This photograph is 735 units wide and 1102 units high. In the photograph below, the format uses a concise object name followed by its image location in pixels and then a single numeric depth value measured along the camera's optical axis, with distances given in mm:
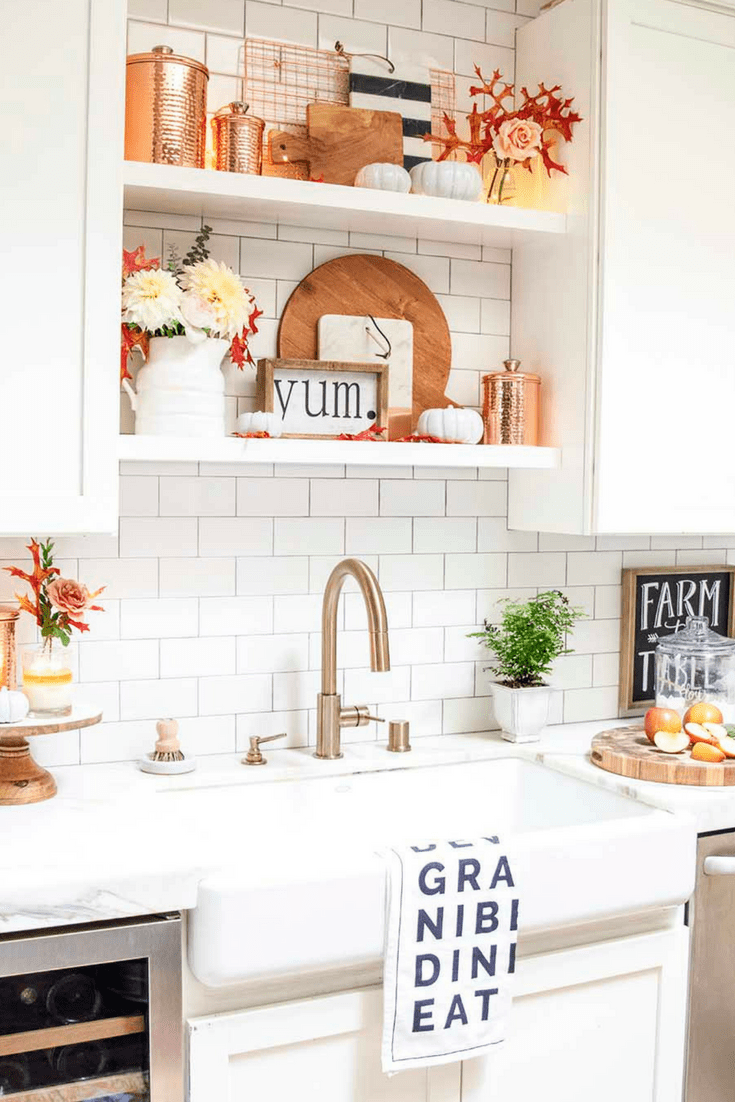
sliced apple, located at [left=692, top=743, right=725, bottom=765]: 2279
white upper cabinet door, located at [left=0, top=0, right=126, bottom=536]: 1885
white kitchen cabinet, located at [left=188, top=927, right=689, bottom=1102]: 1768
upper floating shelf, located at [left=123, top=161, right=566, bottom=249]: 2137
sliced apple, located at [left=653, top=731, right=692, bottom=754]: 2332
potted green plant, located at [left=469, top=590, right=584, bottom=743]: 2551
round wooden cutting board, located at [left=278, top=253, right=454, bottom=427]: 2443
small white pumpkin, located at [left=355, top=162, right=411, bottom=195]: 2312
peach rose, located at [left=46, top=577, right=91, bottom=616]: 2062
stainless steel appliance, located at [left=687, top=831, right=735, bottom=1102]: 2156
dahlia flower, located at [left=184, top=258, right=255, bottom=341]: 2117
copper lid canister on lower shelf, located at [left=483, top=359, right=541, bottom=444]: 2492
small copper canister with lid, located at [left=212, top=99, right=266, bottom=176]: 2236
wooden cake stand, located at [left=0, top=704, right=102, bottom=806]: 1975
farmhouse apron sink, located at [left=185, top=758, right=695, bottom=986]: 1702
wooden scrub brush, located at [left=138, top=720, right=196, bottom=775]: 2264
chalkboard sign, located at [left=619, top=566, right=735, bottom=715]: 2830
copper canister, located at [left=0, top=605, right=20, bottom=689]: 2043
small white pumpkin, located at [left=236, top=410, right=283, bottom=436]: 2205
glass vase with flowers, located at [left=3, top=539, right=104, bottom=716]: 2039
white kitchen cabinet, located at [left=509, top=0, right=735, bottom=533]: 2377
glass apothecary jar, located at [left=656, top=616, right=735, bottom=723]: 2604
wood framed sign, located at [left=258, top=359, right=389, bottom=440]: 2328
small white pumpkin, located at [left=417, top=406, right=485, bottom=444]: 2367
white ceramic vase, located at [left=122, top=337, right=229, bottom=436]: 2145
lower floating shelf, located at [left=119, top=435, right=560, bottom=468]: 2107
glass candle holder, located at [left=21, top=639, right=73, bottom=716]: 2035
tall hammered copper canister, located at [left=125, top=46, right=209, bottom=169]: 2141
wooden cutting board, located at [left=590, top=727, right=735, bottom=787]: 2227
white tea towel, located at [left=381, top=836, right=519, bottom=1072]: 1782
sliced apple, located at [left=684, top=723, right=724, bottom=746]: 2330
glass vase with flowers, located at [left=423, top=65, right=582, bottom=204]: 2436
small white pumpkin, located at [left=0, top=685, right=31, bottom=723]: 1940
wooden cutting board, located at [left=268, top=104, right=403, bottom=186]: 2377
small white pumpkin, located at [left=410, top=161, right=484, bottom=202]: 2361
